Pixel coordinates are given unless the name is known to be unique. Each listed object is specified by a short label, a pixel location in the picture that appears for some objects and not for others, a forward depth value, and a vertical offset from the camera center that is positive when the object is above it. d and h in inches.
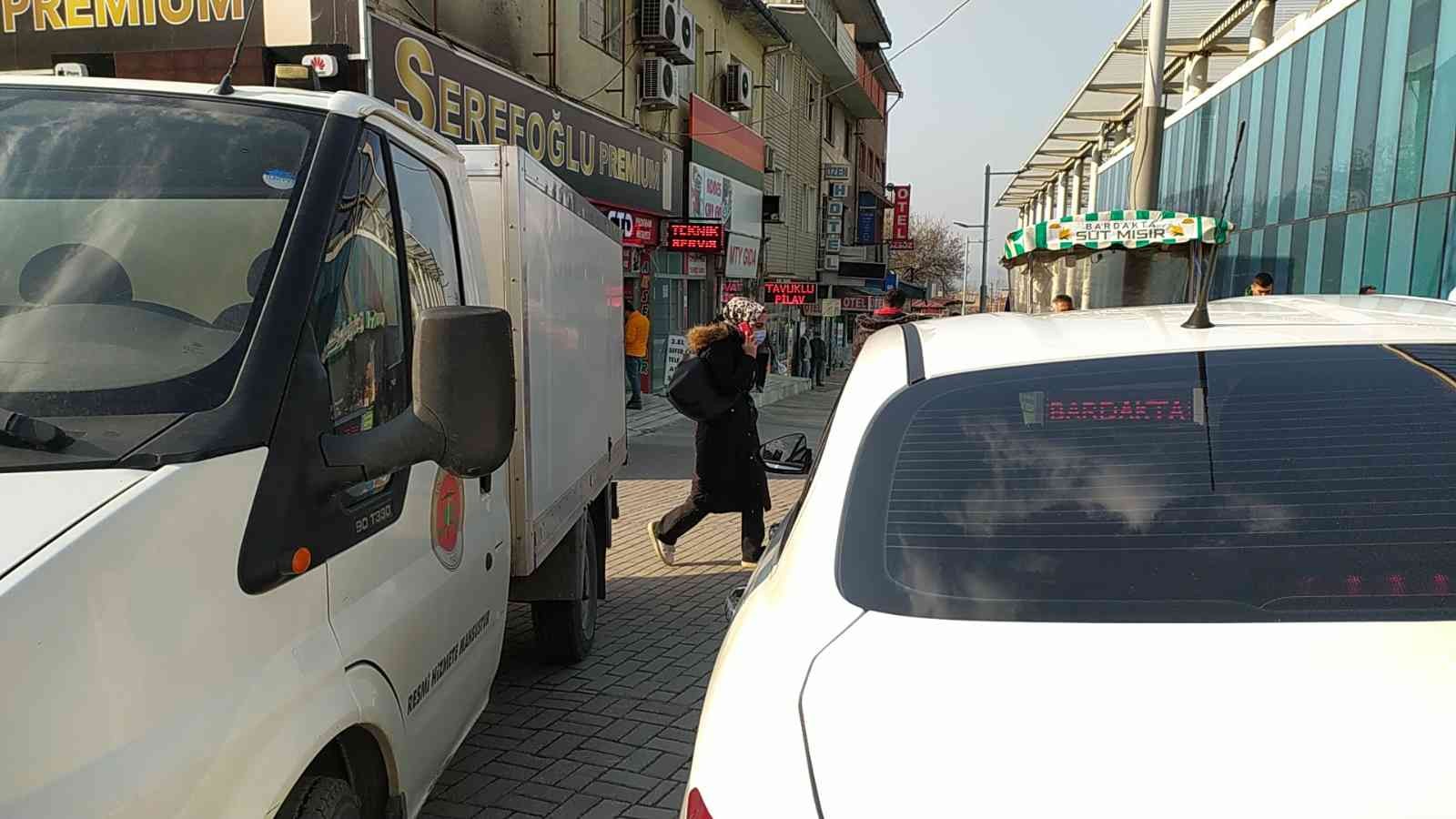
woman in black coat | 265.9 -44.1
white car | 50.4 -18.5
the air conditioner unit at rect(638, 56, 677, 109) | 745.6 +137.8
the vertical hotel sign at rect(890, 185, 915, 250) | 2155.5 +114.6
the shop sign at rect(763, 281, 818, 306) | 1077.8 -14.8
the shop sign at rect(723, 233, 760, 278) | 980.6 +20.2
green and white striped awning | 466.3 +24.2
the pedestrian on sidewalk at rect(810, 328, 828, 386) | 1128.2 -84.6
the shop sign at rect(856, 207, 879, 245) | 1834.4 +93.0
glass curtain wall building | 497.7 +75.5
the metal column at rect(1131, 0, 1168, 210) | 552.7 +87.2
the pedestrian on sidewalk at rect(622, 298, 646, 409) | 636.7 -39.3
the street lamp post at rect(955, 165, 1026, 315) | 2333.9 +160.1
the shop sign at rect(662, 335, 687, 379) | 733.5 -51.6
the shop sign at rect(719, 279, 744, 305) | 1038.5 -11.6
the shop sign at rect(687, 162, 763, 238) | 867.4 +69.3
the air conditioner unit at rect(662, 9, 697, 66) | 765.9 +174.2
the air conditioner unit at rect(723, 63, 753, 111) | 944.3 +173.5
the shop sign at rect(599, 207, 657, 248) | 709.9 +34.6
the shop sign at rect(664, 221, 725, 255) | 792.9 +30.2
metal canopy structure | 832.3 +212.3
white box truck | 58.6 -12.6
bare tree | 3784.5 +98.2
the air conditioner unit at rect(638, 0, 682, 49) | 724.0 +175.8
